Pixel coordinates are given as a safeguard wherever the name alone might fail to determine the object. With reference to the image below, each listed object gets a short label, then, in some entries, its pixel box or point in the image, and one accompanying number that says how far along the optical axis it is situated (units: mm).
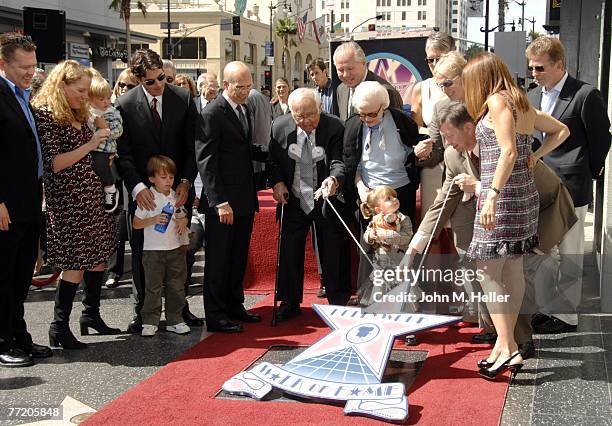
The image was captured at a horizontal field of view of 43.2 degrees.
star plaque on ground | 3959
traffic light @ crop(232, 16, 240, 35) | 44925
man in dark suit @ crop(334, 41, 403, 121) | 5953
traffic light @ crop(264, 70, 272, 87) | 50066
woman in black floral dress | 4980
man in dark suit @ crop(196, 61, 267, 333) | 5391
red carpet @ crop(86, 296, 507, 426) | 3857
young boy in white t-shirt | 5383
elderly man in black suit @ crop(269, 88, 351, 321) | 5637
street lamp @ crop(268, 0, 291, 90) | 61156
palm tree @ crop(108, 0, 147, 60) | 40950
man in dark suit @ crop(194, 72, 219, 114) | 8023
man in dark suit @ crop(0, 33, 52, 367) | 4703
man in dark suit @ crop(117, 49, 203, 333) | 5332
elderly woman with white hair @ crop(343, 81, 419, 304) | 5422
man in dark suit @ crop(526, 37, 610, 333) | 5215
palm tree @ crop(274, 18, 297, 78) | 79000
